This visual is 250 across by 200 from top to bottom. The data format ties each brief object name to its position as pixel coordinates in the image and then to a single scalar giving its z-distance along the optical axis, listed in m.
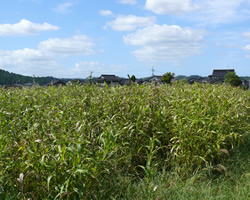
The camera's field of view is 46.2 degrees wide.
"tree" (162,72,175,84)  43.91
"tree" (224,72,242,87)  38.13
